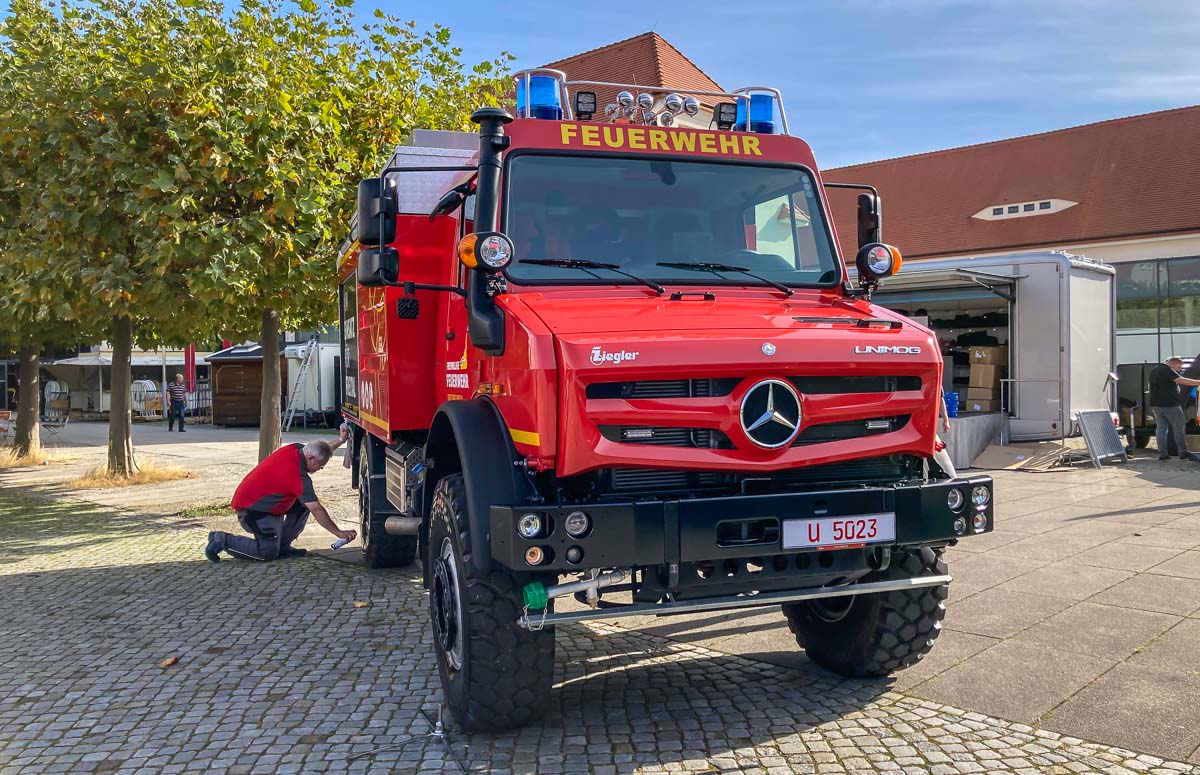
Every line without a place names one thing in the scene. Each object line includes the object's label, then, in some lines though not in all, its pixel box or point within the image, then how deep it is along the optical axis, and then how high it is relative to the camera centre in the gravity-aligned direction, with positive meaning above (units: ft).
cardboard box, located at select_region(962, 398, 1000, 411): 50.08 -0.30
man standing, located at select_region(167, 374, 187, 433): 99.19 -0.17
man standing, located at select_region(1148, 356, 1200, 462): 47.88 -0.36
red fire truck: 12.47 -0.11
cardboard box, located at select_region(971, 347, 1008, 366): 49.96 +2.23
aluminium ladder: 93.04 +1.29
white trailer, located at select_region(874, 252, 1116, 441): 46.75 +3.57
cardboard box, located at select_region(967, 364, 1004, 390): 49.70 +1.18
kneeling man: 28.50 -3.03
